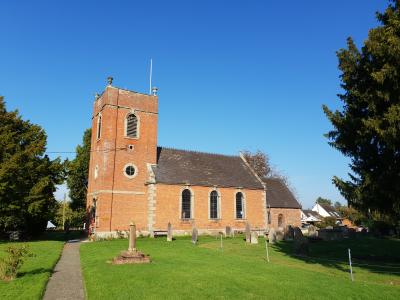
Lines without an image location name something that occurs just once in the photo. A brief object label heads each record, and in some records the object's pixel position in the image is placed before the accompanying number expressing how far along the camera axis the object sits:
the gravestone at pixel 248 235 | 25.90
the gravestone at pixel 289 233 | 29.30
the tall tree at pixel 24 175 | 23.47
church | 30.81
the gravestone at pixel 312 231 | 30.34
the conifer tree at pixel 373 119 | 12.16
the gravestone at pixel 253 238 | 25.44
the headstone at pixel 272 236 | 27.01
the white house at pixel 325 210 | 78.81
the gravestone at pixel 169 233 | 27.38
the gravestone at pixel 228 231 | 31.87
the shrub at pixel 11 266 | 11.30
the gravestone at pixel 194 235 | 25.39
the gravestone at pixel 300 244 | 20.08
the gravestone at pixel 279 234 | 28.42
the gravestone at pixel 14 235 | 26.97
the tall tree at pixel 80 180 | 43.81
